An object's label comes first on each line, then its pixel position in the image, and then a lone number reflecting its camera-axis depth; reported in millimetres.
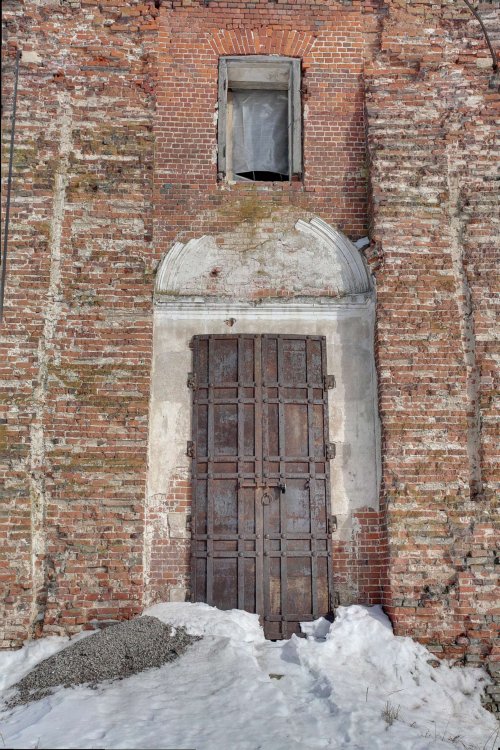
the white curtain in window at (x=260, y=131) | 7715
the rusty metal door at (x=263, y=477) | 6340
